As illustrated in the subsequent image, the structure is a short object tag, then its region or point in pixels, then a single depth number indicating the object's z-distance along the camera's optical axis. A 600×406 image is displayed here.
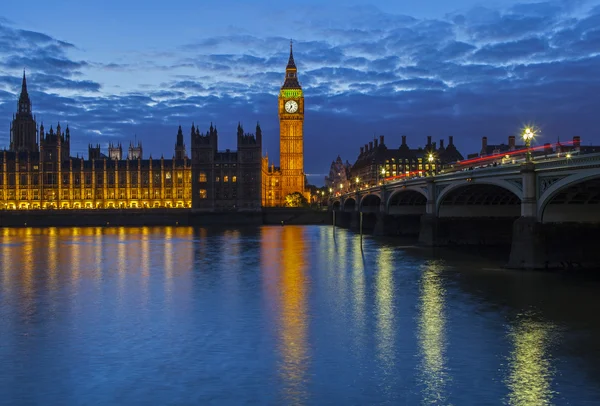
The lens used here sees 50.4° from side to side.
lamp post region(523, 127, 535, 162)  38.41
